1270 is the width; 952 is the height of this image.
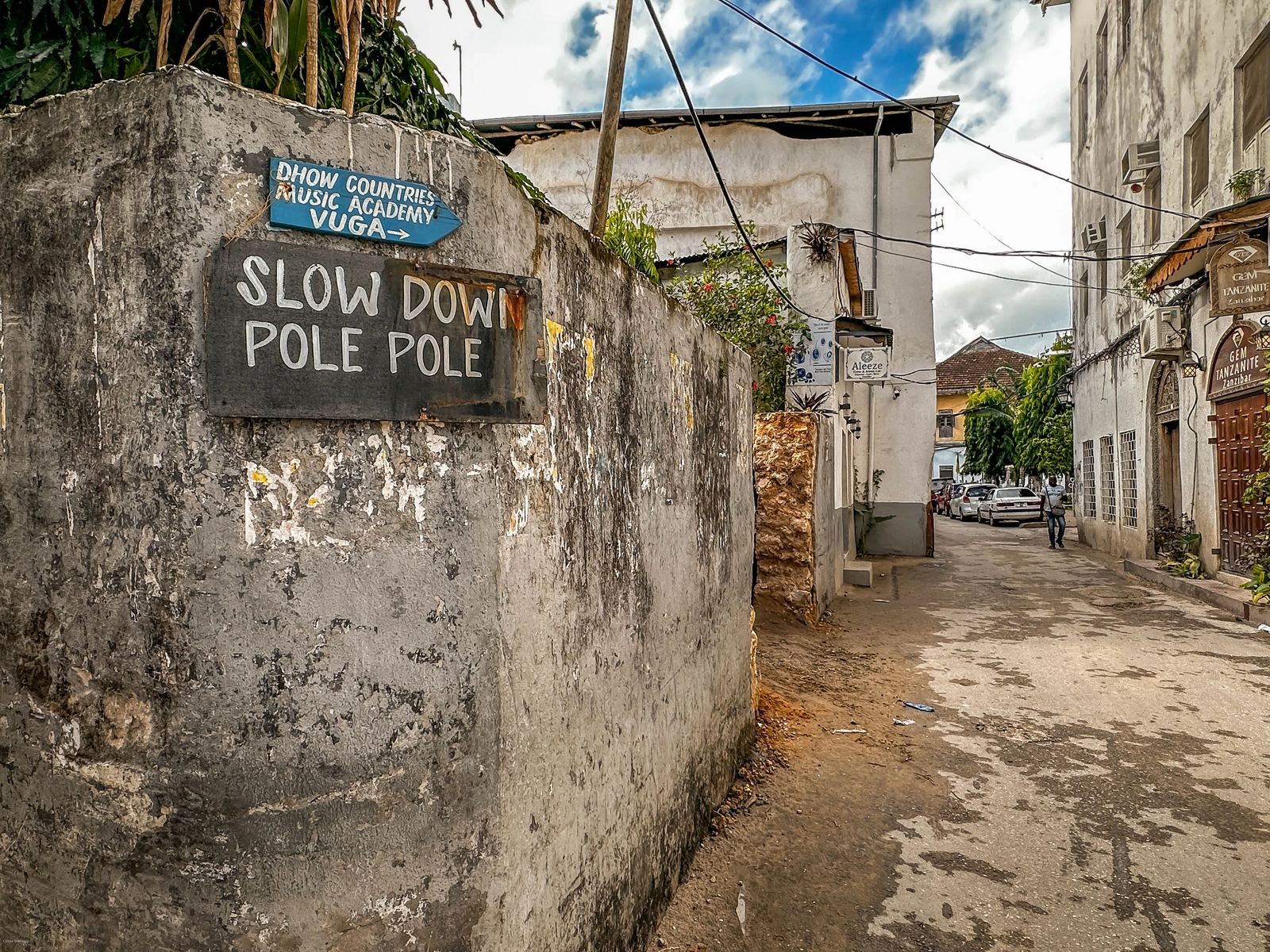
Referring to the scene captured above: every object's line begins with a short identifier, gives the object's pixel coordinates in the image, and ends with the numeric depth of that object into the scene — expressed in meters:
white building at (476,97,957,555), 15.57
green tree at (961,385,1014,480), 31.25
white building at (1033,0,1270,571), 9.34
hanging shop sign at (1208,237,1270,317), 8.34
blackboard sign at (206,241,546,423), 1.62
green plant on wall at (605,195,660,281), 4.27
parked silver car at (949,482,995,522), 28.39
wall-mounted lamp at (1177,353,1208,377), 10.77
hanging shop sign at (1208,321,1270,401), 9.07
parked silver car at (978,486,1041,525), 25.56
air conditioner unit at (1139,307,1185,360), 11.25
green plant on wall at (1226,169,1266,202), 8.73
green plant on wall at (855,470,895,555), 15.44
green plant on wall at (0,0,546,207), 2.07
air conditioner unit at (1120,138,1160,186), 12.16
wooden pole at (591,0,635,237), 3.43
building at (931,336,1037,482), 41.56
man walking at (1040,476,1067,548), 17.23
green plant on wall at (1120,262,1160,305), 11.35
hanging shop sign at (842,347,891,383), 11.49
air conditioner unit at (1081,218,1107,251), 15.39
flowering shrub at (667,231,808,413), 10.00
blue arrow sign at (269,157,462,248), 1.67
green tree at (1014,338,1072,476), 22.95
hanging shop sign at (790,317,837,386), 9.81
